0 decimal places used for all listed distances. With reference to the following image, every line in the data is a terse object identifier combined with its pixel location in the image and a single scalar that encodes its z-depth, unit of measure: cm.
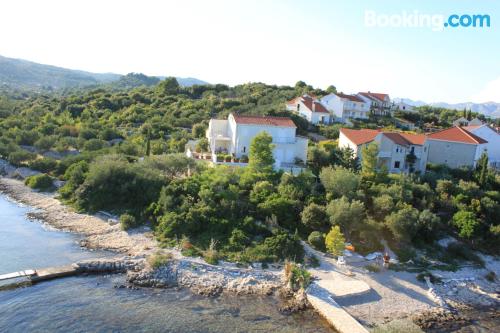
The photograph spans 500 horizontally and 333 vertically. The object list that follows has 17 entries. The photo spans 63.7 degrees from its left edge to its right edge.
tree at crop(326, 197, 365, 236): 2905
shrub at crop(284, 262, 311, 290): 2359
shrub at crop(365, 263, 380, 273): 2667
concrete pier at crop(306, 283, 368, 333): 2000
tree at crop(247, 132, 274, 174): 3569
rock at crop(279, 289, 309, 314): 2208
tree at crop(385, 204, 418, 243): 2975
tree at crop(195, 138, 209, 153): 4391
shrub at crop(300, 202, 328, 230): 3031
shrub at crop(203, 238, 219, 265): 2633
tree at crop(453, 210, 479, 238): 3212
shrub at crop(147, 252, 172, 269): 2509
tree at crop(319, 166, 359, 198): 3294
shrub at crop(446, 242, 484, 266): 3056
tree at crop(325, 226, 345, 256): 2686
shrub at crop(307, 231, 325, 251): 2866
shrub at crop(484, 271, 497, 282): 2848
